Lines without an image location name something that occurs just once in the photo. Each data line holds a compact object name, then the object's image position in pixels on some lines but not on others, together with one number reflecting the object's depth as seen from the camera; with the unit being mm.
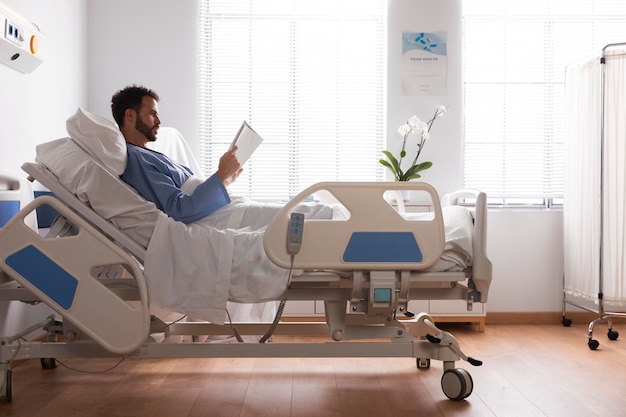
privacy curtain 3850
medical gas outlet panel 3004
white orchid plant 4152
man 2678
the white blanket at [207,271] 2441
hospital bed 2377
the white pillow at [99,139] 2627
